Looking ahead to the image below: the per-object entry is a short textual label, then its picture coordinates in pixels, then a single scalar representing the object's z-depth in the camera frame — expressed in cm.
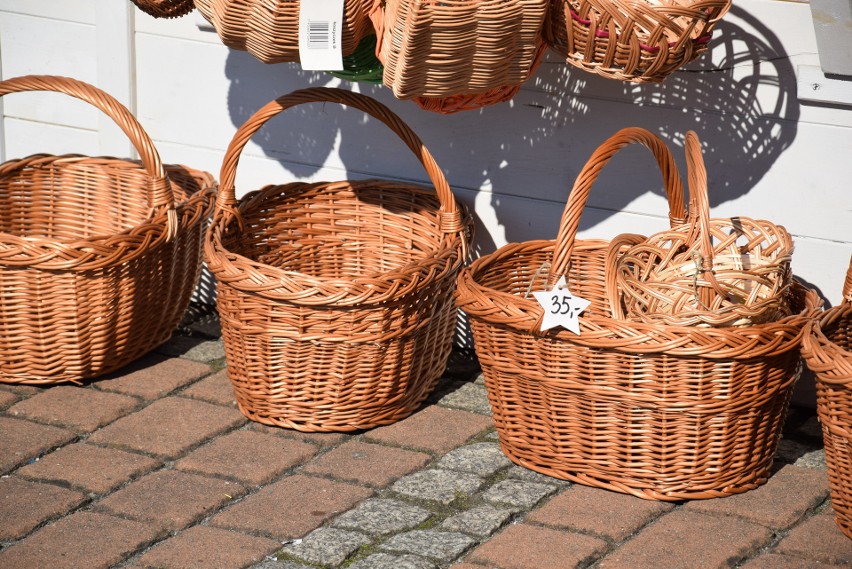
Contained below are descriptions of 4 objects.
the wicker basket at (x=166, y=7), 330
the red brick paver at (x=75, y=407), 311
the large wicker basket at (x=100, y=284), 312
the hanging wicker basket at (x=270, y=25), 279
